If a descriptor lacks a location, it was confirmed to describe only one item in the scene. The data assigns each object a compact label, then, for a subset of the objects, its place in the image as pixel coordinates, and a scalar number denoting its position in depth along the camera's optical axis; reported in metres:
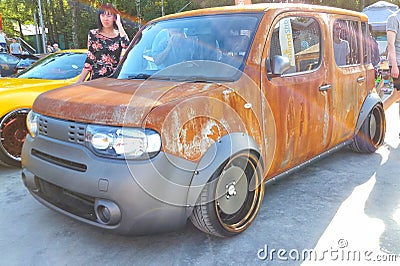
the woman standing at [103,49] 4.52
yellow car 4.54
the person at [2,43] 17.94
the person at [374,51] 5.02
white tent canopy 15.94
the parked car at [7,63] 10.33
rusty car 2.42
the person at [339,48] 4.01
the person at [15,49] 17.06
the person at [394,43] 5.05
